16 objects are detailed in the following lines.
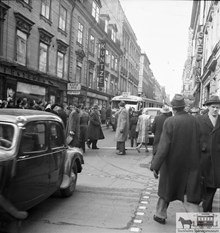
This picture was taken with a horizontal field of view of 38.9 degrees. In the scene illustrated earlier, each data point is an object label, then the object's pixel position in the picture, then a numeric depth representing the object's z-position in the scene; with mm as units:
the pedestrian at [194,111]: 10648
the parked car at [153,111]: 16620
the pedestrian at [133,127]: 13885
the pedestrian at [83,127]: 11172
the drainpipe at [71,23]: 23816
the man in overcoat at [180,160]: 4039
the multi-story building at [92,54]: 25266
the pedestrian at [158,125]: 7891
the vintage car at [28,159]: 3590
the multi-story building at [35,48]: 15327
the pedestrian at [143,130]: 11977
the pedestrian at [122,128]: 10961
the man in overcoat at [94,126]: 11945
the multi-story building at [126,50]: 37941
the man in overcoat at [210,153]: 4559
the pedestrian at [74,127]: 10141
